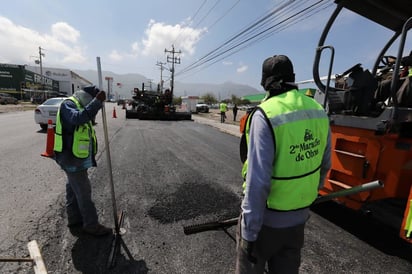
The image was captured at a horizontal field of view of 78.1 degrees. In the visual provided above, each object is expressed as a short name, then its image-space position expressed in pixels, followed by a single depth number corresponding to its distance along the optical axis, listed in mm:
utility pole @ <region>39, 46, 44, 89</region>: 64125
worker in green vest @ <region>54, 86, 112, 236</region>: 2809
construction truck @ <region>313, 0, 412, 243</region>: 2701
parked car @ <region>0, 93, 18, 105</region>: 38156
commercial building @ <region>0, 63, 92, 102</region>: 58125
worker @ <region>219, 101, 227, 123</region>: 20922
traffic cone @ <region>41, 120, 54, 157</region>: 3078
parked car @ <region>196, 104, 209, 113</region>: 40669
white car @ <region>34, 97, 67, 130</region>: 10859
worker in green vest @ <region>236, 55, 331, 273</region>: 1429
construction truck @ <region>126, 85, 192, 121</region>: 20641
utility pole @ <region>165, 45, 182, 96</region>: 51800
